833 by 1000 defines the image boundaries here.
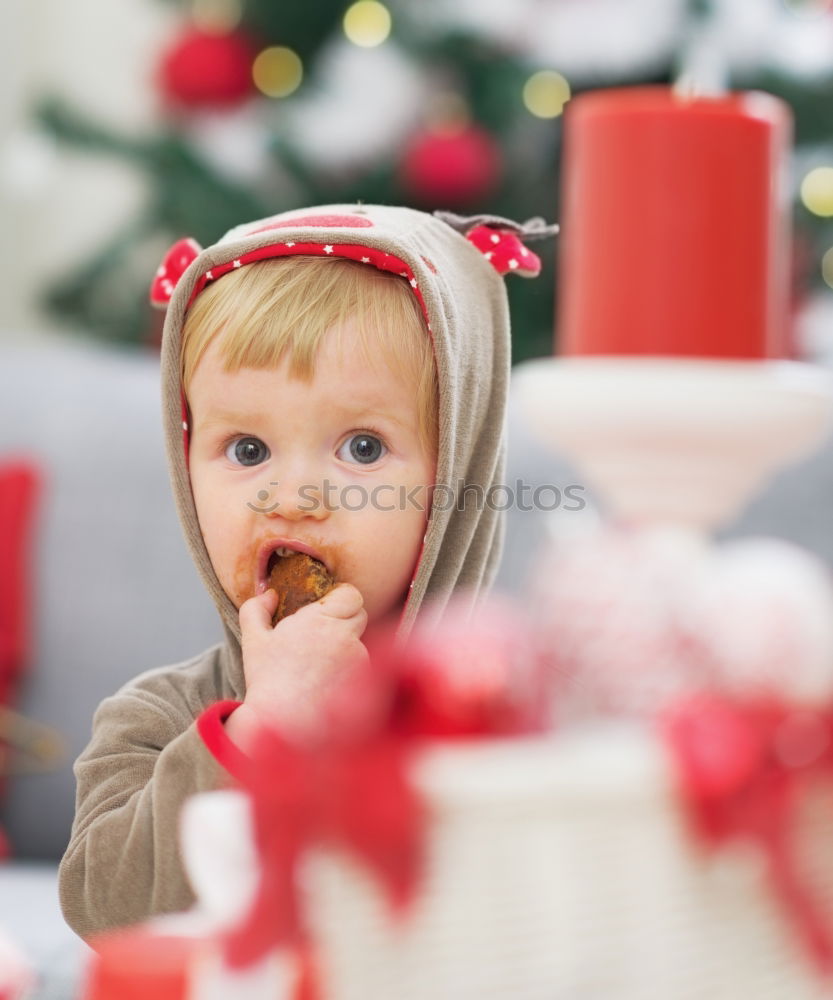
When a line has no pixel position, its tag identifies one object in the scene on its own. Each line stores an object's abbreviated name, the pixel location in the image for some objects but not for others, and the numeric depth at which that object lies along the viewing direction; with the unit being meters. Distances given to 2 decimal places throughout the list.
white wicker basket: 1.32
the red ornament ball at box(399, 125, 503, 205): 2.38
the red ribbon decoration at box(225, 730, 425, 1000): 1.30
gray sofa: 2.00
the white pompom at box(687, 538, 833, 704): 1.35
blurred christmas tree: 2.36
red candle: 1.37
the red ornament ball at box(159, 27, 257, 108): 2.56
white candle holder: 1.36
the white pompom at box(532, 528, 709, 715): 1.36
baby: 1.59
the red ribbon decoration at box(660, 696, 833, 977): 1.34
